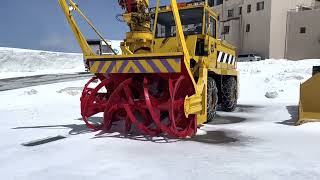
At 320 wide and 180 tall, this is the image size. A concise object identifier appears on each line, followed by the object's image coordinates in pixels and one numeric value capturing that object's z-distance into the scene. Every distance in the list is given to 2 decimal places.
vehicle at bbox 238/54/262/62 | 25.39
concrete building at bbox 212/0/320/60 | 25.31
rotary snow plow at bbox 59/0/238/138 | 3.94
